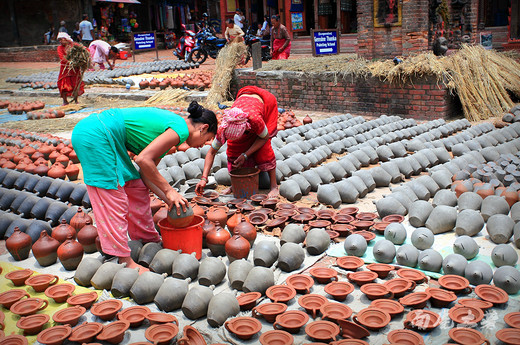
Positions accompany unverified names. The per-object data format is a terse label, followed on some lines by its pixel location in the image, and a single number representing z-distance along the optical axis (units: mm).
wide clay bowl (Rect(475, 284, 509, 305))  2760
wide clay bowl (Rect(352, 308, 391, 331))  2600
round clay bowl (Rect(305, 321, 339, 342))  2513
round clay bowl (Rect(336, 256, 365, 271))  3311
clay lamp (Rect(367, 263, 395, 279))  3170
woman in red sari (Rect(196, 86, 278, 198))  4371
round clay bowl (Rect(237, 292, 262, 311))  2898
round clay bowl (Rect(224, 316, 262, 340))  2620
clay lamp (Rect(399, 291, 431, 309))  2795
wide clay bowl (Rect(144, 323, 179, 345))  2568
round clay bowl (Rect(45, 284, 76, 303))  3131
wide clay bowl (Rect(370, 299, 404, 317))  2727
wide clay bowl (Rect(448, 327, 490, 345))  2383
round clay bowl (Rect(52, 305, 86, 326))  2832
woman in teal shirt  3180
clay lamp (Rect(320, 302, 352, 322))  2668
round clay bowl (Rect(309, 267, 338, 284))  3180
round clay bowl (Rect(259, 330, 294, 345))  2498
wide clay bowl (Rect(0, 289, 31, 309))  3127
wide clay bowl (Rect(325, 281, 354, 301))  2937
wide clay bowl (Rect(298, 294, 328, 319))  2799
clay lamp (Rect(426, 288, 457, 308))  2797
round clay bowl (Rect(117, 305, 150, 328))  2799
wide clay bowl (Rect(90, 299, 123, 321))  2865
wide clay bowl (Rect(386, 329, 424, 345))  2438
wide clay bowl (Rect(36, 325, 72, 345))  2623
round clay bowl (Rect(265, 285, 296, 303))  2932
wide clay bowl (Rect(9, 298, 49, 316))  2980
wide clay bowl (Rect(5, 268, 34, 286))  3402
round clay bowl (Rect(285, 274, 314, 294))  3064
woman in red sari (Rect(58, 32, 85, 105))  10781
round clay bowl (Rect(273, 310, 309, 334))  2645
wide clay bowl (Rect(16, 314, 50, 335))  2816
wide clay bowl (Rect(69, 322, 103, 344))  2650
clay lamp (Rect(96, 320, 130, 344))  2633
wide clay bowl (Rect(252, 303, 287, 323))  2756
